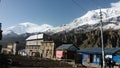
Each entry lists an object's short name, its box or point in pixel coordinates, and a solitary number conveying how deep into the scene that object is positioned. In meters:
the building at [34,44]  41.43
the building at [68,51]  28.50
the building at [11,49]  54.07
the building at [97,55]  17.98
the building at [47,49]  33.05
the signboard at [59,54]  29.14
